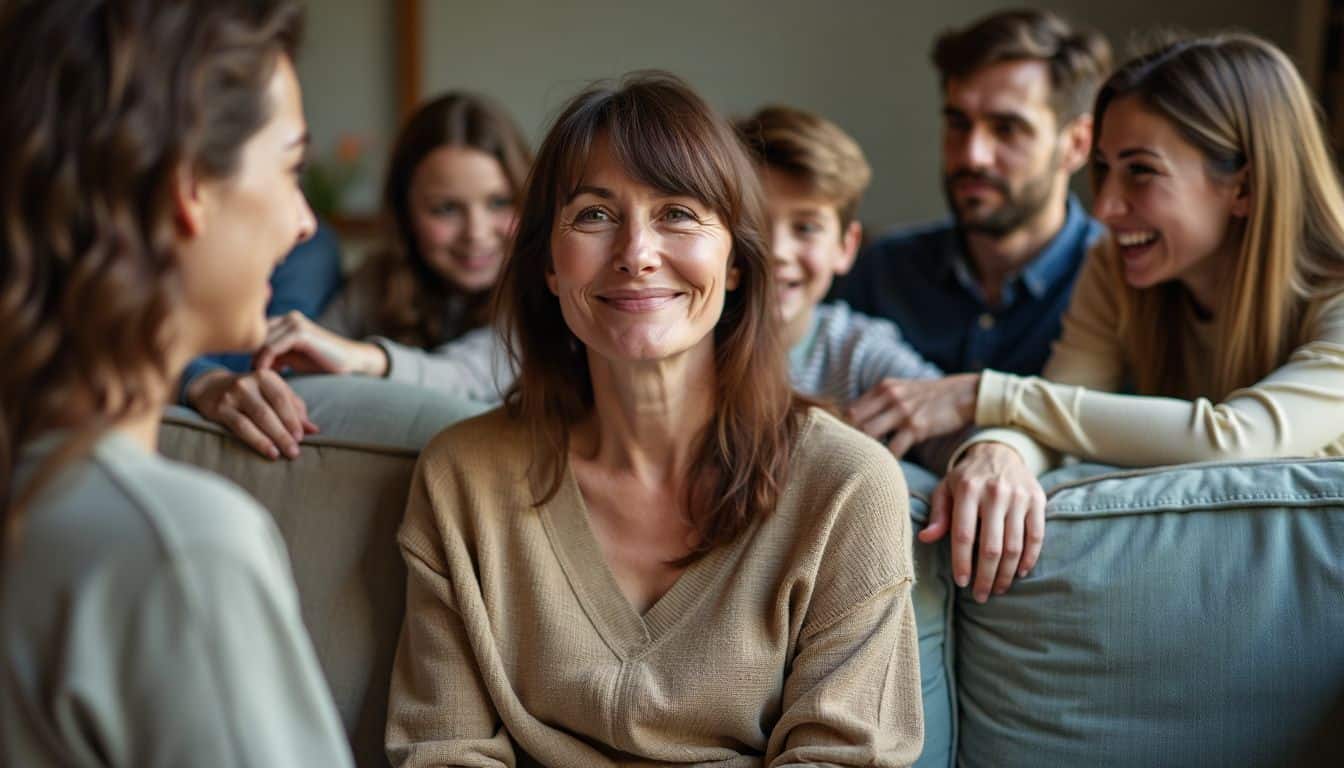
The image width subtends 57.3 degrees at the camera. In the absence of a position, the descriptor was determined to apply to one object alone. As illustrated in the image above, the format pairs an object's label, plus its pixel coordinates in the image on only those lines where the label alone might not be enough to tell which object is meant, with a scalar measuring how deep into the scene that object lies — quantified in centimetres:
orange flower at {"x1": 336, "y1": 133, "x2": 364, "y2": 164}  473
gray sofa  149
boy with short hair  217
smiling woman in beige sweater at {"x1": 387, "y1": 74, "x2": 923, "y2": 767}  146
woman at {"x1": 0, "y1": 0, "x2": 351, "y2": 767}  82
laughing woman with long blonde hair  167
